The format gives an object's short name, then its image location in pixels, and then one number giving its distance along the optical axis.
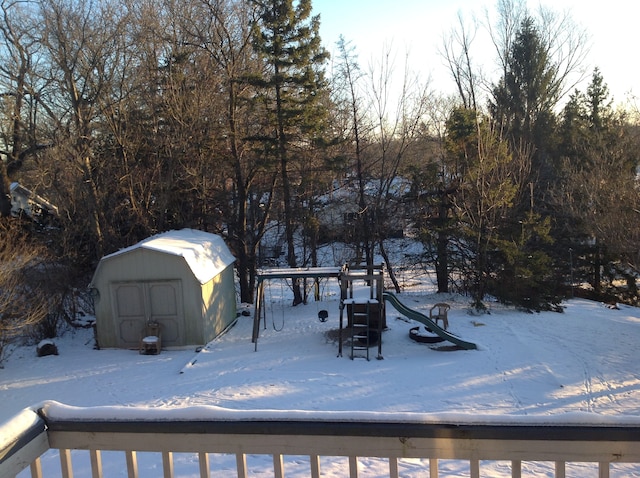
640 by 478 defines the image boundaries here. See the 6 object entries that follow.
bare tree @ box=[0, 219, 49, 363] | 10.63
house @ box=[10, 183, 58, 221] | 16.82
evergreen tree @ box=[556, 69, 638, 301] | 13.43
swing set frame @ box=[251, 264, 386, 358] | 11.14
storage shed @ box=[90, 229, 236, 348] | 11.88
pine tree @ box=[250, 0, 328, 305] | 15.89
